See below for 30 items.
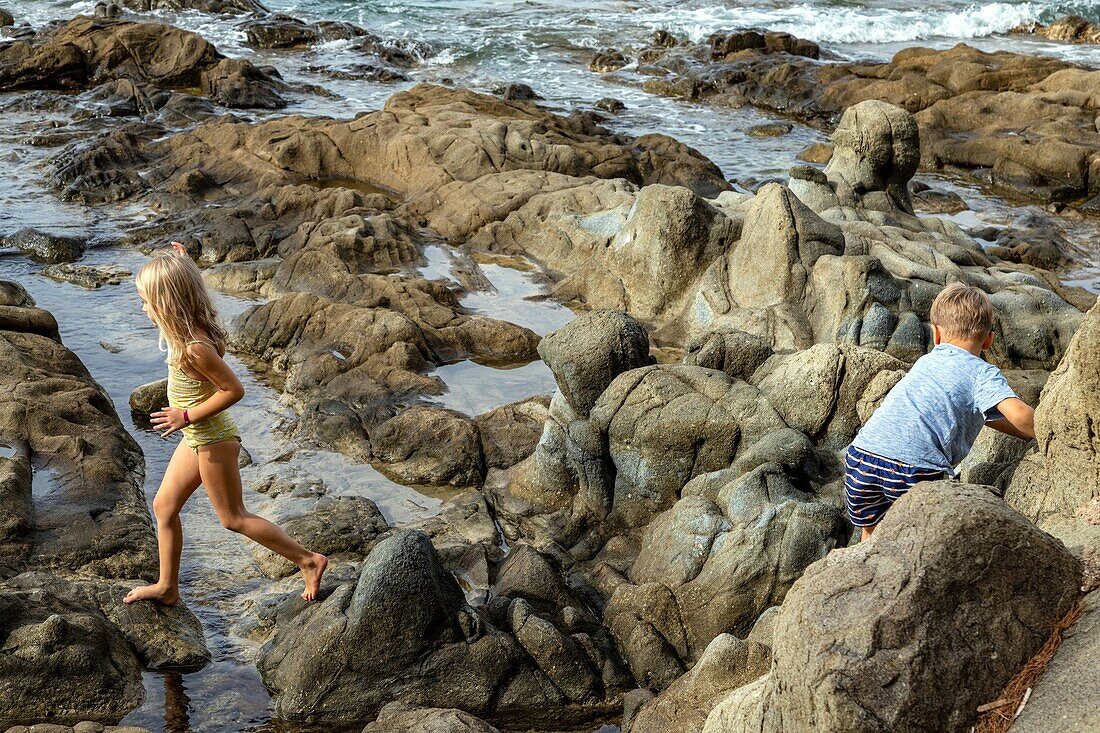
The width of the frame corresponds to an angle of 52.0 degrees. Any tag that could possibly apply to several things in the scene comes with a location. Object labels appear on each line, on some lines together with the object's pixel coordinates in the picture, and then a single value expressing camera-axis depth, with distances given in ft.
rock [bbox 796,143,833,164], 66.33
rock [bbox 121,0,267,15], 103.67
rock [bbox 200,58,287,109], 74.79
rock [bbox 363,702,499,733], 15.21
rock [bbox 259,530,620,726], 18.45
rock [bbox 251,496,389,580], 24.72
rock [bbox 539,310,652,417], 25.94
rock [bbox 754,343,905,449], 24.39
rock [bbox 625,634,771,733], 16.75
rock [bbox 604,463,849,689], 20.79
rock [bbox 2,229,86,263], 45.72
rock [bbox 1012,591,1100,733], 11.28
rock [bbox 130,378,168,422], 31.91
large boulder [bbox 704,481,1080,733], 11.53
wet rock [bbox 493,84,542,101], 79.66
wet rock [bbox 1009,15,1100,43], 105.29
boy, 16.66
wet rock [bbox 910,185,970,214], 58.59
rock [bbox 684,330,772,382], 27.12
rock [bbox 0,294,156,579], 22.21
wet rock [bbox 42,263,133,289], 42.93
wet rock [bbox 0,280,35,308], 33.71
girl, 17.71
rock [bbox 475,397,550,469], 29.50
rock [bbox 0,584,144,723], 17.04
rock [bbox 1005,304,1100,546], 15.47
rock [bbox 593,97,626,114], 78.28
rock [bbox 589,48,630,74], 92.96
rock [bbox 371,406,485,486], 29.30
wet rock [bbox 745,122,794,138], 73.82
